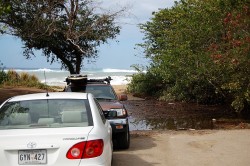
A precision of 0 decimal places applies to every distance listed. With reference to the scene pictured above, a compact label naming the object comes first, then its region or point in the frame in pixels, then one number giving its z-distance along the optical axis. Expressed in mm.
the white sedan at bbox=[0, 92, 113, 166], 4945
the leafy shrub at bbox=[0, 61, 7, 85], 30388
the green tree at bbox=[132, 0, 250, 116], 13359
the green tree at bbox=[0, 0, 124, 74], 18248
